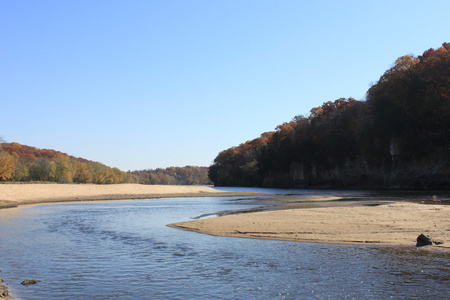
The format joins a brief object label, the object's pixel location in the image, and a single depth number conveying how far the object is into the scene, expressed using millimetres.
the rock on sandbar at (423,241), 12510
